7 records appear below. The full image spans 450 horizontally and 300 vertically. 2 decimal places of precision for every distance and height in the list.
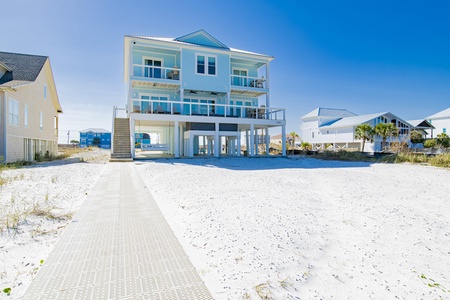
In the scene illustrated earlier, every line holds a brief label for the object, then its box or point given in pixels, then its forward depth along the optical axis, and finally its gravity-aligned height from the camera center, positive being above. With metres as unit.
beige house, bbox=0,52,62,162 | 13.37 +2.53
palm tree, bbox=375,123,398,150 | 29.14 +2.18
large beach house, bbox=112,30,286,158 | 18.12 +5.02
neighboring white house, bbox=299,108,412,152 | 37.28 +3.52
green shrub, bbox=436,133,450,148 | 33.53 +0.95
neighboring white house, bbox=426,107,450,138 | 44.62 +5.01
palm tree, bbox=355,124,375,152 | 29.95 +1.95
